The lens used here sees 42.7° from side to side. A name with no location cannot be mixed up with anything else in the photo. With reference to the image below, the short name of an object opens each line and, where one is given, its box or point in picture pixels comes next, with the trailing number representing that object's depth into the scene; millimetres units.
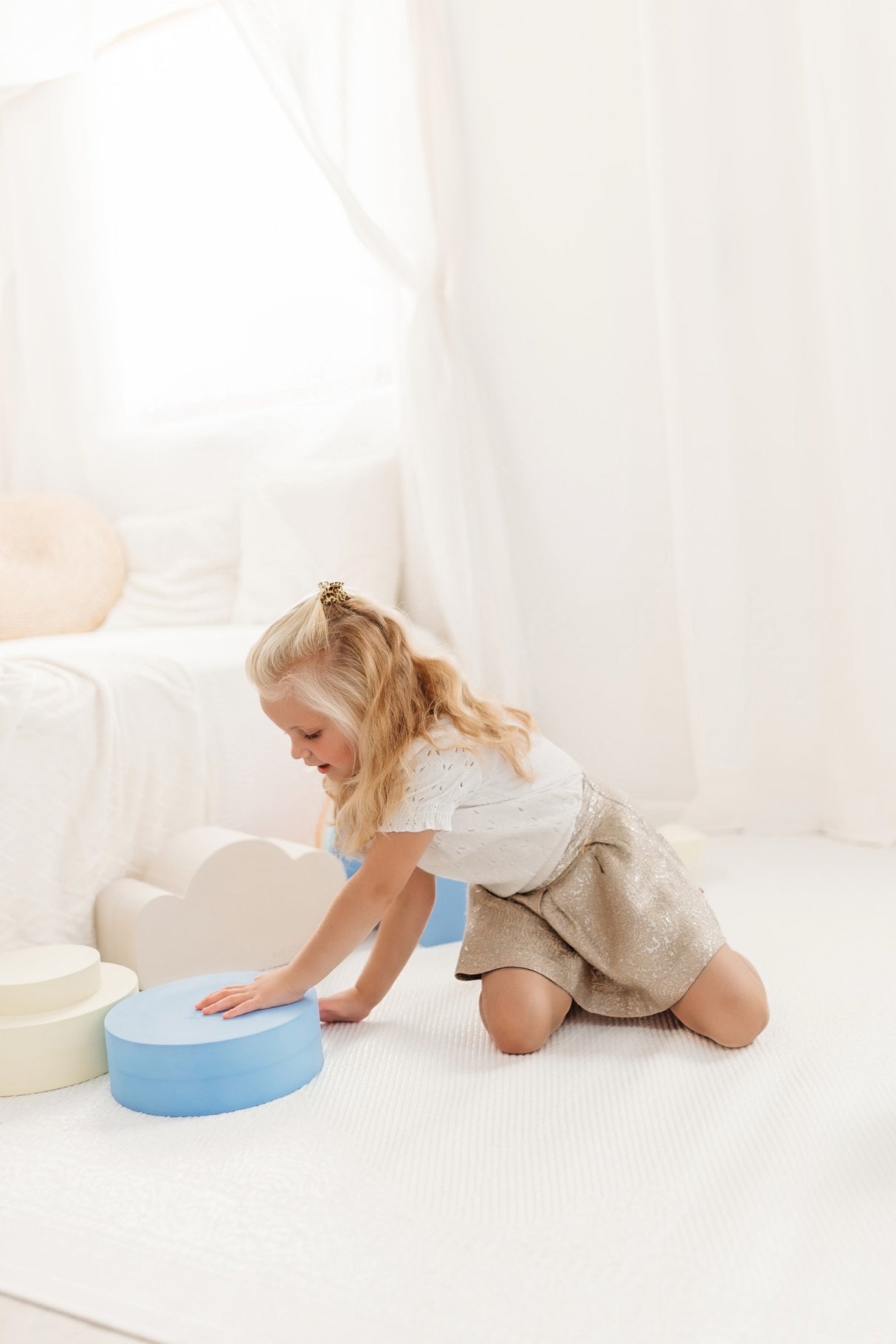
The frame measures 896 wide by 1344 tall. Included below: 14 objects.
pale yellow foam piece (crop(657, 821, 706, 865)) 1864
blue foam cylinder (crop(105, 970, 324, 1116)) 1126
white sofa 1480
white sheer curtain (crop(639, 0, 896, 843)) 1966
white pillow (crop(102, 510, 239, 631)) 2363
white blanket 1454
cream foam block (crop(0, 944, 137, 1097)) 1217
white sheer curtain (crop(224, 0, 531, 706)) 2113
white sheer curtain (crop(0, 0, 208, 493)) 2811
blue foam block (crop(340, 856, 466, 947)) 1684
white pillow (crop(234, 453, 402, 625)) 2236
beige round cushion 2305
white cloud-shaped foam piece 1479
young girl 1220
